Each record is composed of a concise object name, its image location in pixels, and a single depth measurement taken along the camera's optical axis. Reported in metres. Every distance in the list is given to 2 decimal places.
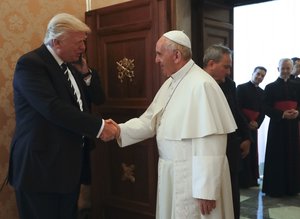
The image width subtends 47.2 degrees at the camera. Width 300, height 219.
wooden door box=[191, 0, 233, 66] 2.91
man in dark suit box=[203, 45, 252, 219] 2.11
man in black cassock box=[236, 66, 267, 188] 2.98
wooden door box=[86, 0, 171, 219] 2.28
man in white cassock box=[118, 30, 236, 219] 1.66
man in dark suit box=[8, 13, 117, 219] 1.67
